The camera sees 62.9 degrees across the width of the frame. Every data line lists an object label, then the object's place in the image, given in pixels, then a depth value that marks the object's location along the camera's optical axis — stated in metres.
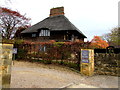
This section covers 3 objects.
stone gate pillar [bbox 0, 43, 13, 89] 3.47
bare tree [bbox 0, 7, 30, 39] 28.20
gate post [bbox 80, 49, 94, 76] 7.05
